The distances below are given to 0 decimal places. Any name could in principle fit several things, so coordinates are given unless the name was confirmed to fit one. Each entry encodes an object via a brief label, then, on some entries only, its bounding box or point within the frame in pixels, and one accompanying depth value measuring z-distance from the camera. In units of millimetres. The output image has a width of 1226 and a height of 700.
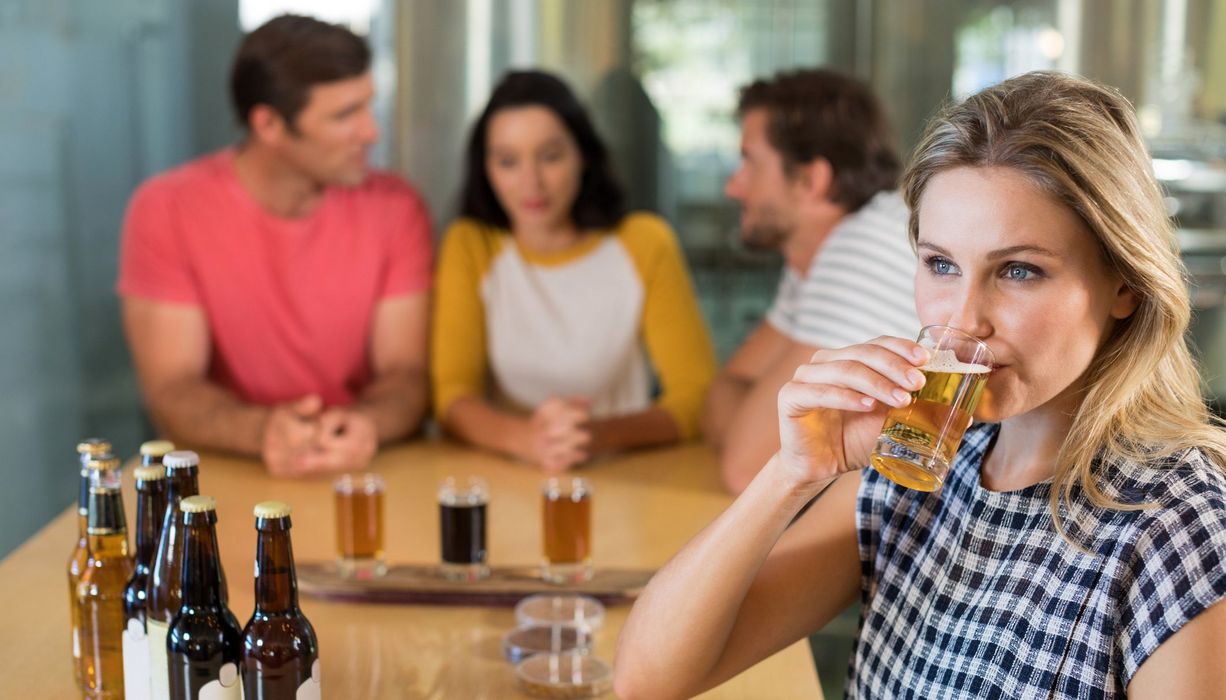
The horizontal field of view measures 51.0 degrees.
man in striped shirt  2127
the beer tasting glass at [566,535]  1743
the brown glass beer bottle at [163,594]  1159
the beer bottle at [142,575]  1195
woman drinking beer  1112
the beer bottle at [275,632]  1101
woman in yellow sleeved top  2760
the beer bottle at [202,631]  1113
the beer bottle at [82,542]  1337
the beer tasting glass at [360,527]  1745
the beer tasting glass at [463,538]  1733
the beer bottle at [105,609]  1328
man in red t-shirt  2664
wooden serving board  1665
